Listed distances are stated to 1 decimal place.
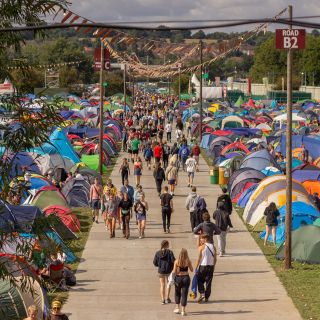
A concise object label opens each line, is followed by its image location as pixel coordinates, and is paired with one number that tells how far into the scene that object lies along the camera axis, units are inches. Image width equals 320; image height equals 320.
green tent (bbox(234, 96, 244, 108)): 4074.8
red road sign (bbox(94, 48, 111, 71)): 1784.0
